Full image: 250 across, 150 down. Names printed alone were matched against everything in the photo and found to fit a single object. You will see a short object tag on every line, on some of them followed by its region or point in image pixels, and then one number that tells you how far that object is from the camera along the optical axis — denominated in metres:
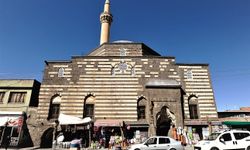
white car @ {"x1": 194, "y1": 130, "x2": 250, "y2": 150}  11.77
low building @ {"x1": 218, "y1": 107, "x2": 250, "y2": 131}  21.69
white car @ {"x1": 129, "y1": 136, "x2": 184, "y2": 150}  12.62
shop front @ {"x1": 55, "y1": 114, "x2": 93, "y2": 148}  17.89
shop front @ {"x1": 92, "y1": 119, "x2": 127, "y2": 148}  18.31
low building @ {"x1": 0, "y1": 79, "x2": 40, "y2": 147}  19.56
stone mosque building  20.25
